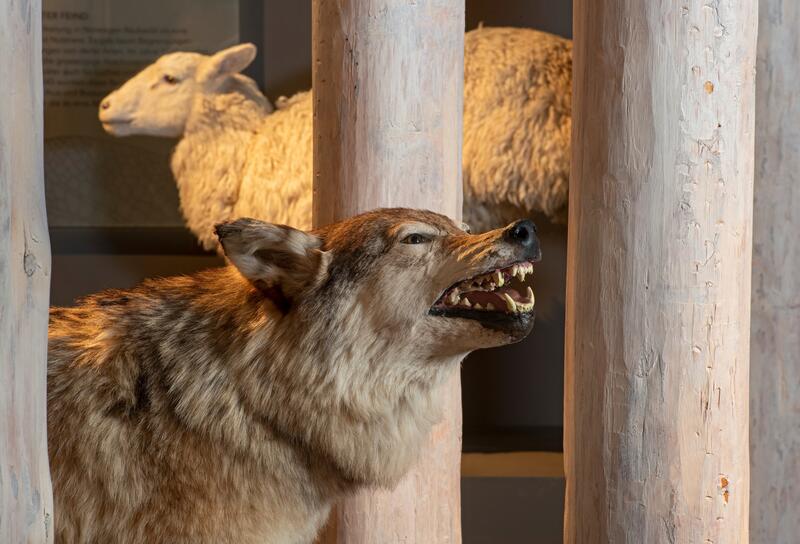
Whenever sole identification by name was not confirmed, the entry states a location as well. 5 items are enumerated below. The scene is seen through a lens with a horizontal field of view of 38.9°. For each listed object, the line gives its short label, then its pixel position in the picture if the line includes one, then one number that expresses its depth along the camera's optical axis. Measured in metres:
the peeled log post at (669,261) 2.99
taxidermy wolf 2.56
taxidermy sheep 4.58
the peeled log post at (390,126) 3.21
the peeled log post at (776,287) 3.71
